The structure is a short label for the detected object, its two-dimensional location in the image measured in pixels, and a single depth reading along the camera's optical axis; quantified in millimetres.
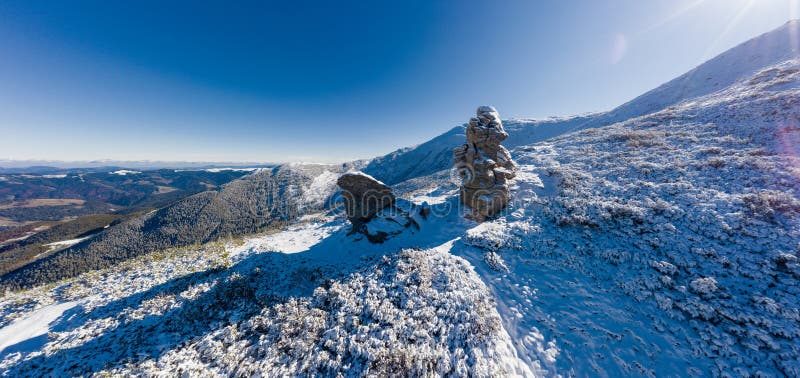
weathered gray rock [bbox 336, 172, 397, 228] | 21109
